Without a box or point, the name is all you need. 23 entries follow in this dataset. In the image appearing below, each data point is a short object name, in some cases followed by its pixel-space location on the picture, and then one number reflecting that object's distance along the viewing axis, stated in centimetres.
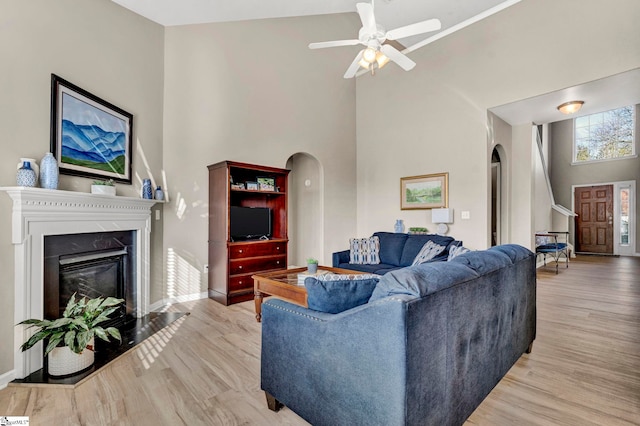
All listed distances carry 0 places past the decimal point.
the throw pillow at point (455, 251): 338
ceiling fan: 294
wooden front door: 893
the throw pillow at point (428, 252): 396
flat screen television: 441
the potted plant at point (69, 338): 221
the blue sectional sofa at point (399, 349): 126
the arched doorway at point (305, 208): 608
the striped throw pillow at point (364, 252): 470
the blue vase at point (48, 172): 239
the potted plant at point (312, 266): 362
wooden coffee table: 303
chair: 624
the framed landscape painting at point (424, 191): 535
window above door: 866
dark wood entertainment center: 412
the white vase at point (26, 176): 223
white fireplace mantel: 223
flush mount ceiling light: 476
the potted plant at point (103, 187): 287
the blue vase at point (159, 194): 386
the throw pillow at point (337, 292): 159
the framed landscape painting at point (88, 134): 268
